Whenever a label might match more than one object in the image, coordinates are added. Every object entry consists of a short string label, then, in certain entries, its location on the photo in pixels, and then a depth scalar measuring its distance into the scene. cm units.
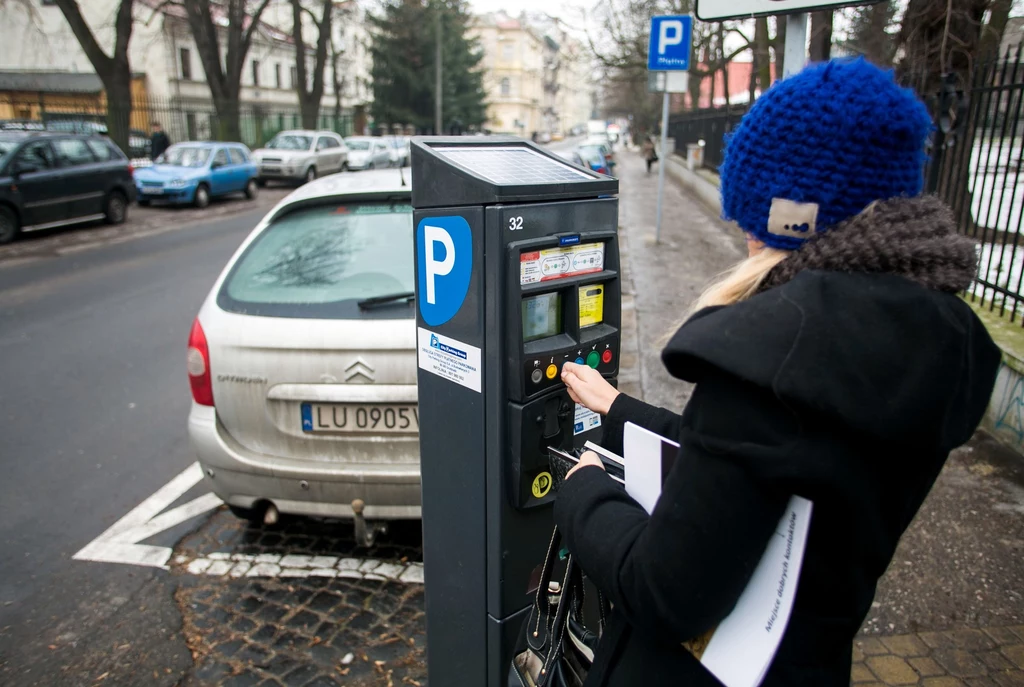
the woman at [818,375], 102
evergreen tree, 3781
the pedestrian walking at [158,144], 2275
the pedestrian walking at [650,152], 3005
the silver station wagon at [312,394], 314
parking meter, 180
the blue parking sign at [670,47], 1044
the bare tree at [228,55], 2414
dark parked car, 1199
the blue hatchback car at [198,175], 1689
